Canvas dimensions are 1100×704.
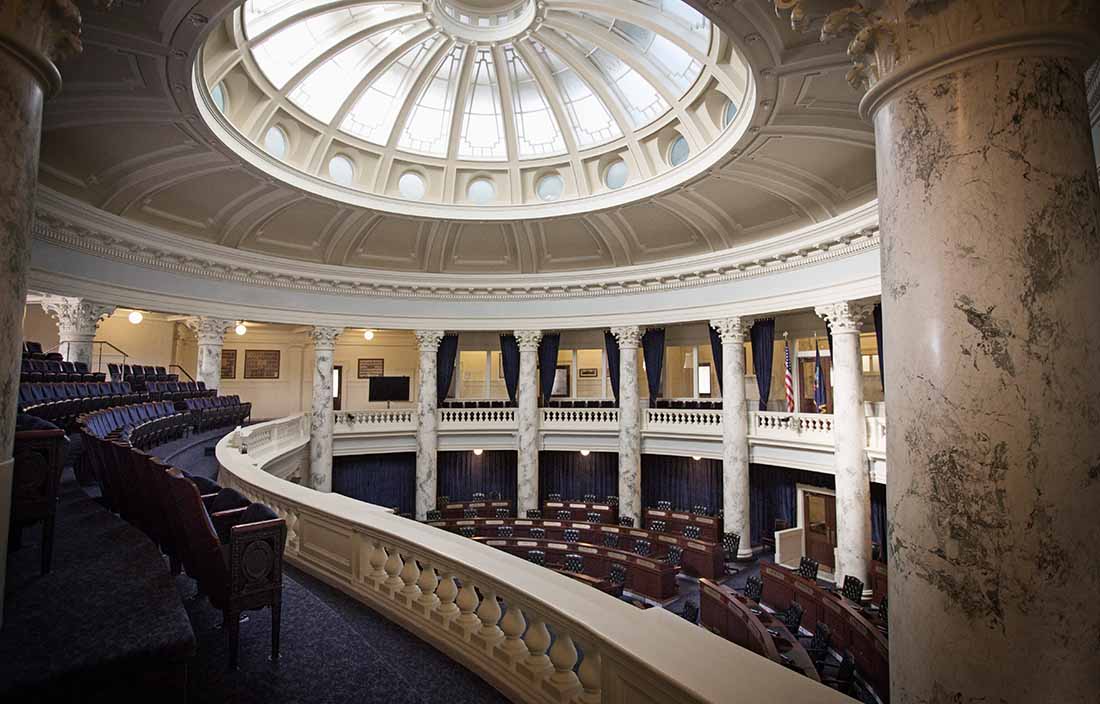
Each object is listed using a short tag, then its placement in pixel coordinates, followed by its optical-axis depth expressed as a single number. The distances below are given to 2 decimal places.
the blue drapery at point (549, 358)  18.61
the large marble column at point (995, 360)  1.84
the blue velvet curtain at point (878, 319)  12.30
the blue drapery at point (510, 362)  18.81
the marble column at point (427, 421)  16.89
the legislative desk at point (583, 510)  16.16
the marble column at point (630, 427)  15.88
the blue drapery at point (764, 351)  15.36
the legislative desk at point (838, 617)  7.50
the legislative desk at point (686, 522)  14.68
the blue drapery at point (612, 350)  17.73
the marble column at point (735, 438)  14.14
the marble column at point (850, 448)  11.30
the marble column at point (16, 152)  2.23
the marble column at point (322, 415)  15.70
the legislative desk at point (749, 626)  7.12
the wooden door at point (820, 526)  13.86
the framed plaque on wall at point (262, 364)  21.77
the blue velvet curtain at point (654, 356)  17.44
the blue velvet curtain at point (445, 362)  18.37
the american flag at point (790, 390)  13.78
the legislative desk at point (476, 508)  16.88
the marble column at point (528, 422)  16.97
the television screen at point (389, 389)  17.23
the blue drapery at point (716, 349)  16.05
